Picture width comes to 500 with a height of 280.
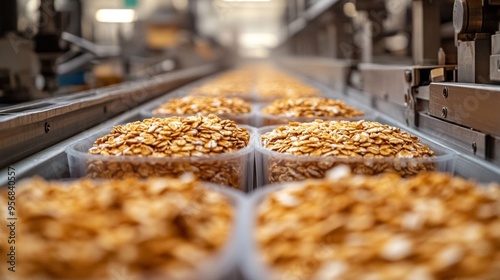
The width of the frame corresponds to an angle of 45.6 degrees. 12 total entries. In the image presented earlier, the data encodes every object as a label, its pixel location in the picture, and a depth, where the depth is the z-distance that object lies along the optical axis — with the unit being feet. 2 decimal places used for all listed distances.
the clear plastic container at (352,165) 1.51
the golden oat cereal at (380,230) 0.93
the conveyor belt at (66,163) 1.47
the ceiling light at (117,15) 9.11
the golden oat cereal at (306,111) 2.39
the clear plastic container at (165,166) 1.49
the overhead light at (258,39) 23.29
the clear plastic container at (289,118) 2.33
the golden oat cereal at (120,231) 0.91
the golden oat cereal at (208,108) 2.47
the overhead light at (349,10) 4.29
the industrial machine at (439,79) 1.55
